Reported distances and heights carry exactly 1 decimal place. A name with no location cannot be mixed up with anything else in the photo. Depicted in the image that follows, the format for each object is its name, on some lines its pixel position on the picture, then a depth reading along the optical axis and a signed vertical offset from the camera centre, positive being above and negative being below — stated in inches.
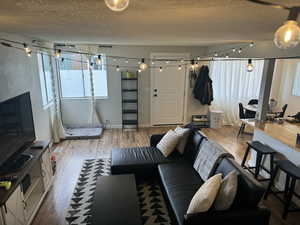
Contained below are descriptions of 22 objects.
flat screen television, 98.3 -28.0
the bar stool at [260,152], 127.9 -46.9
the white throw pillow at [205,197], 78.7 -46.0
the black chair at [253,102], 239.9 -32.7
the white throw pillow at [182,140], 138.6 -43.6
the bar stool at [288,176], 103.5 -50.7
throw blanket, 105.7 -43.9
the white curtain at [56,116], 198.8 -42.7
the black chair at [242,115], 218.6 -44.4
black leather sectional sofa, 78.7 -53.7
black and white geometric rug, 105.9 -71.1
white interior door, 237.8 -24.4
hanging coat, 238.2 -17.9
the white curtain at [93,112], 230.4 -44.7
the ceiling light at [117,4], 31.1 +9.6
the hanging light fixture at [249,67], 129.0 +3.0
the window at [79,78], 223.1 -8.2
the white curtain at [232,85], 249.1 -15.0
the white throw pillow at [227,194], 80.0 -44.9
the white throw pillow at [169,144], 137.7 -46.0
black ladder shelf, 231.1 -31.8
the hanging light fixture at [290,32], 35.5 +6.7
